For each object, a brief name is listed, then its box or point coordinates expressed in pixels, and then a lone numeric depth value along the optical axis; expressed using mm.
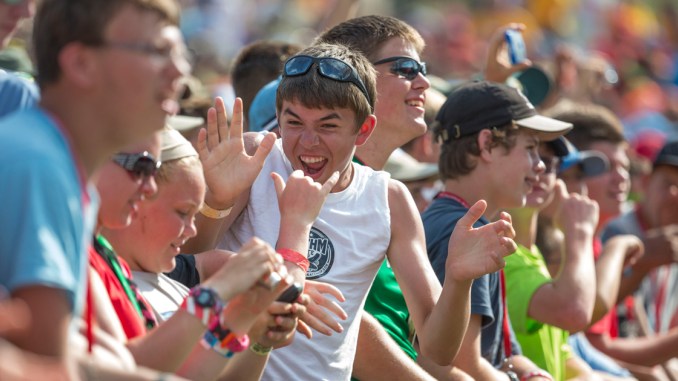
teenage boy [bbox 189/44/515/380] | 7379
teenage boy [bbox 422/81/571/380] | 9242
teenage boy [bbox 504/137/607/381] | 10055
